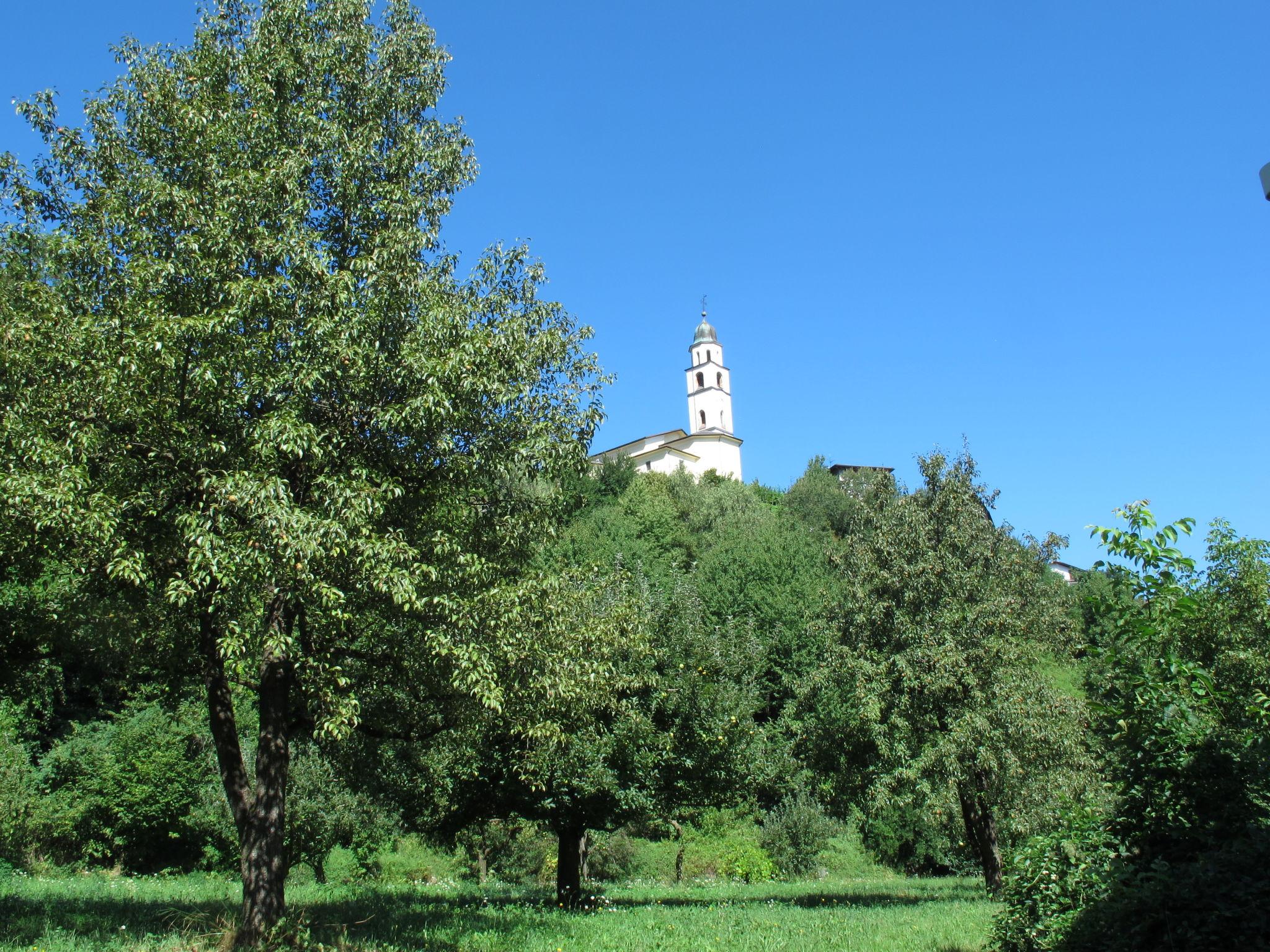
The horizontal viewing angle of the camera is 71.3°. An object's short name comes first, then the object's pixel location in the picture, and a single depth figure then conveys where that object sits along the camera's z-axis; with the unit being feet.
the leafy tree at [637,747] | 56.75
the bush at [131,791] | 94.68
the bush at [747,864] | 108.58
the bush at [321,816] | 86.28
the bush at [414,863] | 101.04
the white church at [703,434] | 368.27
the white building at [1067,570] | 261.11
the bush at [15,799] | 78.12
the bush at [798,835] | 113.50
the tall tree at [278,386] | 29.78
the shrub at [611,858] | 104.88
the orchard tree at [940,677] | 62.49
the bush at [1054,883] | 24.70
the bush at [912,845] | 122.11
